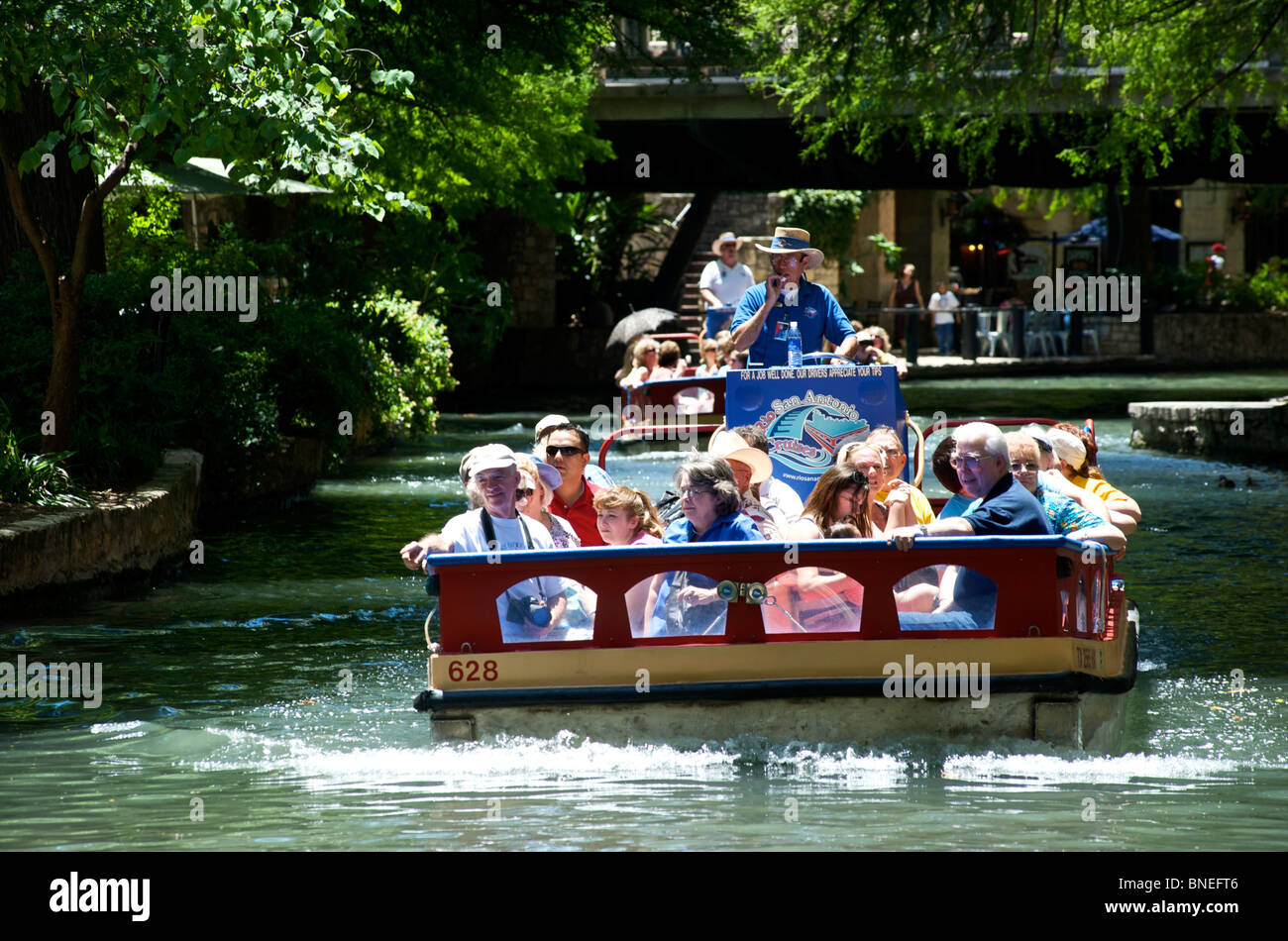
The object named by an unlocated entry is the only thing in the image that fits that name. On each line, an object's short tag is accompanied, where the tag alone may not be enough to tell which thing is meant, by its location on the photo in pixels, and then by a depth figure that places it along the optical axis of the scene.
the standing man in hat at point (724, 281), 20.55
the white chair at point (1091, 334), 38.66
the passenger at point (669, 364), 19.53
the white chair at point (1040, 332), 37.91
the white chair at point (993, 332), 37.75
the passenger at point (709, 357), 19.56
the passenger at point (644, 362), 19.88
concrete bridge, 29.28
